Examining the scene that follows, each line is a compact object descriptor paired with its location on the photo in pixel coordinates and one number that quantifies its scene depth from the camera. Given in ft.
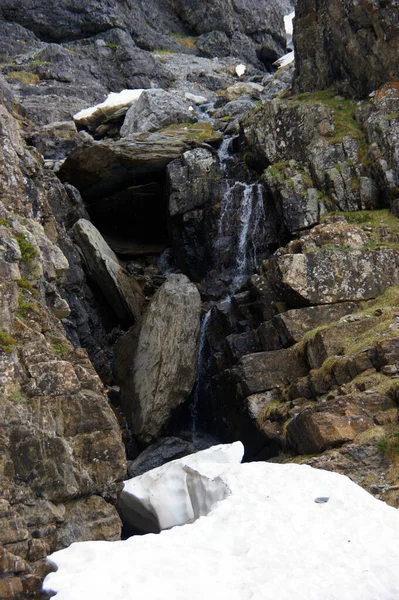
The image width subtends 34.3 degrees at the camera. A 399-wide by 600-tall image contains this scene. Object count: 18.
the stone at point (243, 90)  133.70
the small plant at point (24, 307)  43.83
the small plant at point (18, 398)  39.06
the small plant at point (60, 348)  44.31
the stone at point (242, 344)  62.90
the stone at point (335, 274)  62.08
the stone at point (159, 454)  59.47
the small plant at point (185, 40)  168.56
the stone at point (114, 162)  87.04
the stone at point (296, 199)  74.28
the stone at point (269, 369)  56.75
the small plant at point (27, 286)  45.39
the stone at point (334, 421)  43.80
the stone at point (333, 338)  54.34
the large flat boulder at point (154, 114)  110.73
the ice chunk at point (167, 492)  43.55
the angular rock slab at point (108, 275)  75.61
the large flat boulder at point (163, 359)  64.86
